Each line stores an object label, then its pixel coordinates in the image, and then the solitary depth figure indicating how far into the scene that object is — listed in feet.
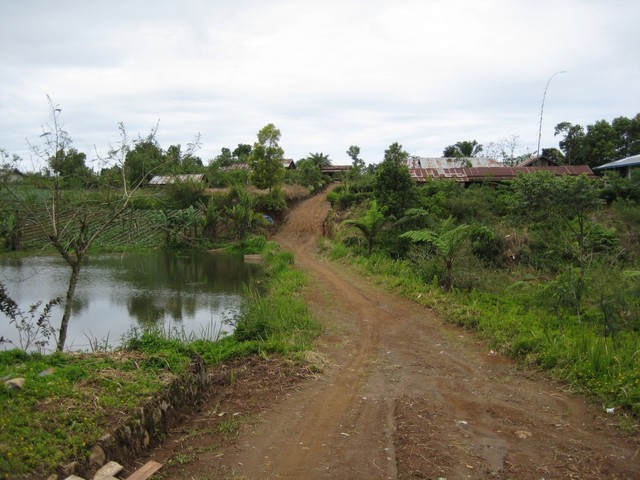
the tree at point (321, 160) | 153.07
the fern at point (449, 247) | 38.22
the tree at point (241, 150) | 155.02
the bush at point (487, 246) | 48.32
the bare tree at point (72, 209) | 24.12
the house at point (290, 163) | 152.66
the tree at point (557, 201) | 44.21
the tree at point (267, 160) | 99.35
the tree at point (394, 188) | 61.00
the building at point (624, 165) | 83.76
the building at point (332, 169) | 147.15
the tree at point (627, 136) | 109.19
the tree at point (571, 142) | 113.80
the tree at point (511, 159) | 134.01
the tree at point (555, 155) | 116.06
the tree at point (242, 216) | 87.40
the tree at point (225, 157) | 138.40
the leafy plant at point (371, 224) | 55.06
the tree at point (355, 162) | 103.40
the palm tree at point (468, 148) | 145.07
